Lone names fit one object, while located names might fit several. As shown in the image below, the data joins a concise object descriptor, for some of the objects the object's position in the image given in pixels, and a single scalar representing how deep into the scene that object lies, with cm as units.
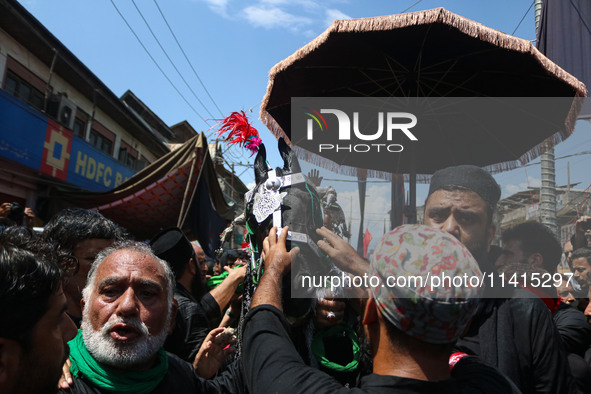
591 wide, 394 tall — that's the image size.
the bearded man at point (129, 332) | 157
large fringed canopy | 244
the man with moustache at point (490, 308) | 153
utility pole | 265
